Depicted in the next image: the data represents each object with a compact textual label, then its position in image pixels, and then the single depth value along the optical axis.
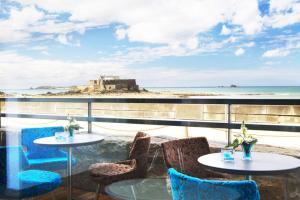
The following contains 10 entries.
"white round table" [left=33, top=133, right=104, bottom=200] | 2.88
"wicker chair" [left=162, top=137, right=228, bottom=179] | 2.75
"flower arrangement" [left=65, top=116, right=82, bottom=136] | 3.10
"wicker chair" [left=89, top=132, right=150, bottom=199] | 2.89
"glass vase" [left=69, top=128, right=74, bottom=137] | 3.12
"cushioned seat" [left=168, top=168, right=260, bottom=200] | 1.37
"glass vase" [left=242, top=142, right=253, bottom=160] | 2.24
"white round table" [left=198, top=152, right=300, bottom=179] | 1.95
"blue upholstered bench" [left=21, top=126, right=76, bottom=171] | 3.07
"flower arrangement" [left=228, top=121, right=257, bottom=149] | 2.22
